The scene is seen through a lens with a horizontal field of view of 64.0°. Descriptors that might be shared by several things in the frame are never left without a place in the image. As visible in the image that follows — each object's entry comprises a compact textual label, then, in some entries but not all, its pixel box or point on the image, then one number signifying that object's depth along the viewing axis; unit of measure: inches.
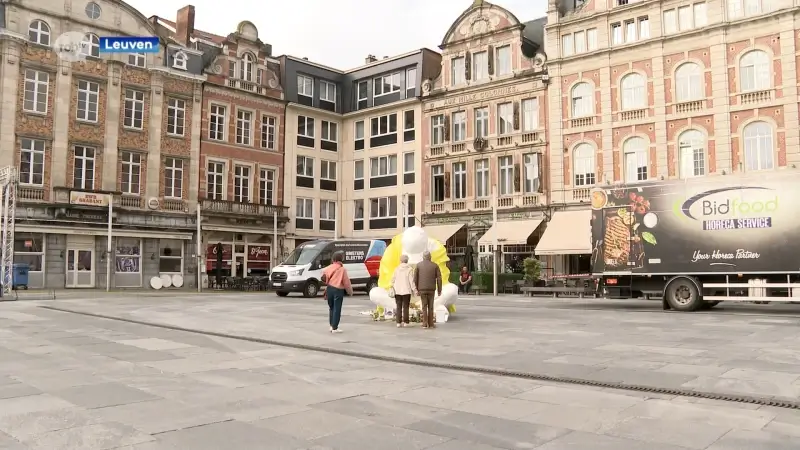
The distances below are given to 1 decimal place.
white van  1077.1
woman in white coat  534.3
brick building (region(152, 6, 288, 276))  1502.2
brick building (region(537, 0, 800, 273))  1106.1
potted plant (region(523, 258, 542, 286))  1202.6
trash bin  1144.8
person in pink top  481.7
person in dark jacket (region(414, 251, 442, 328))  511.2
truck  664.4
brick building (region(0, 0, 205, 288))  1236.5
